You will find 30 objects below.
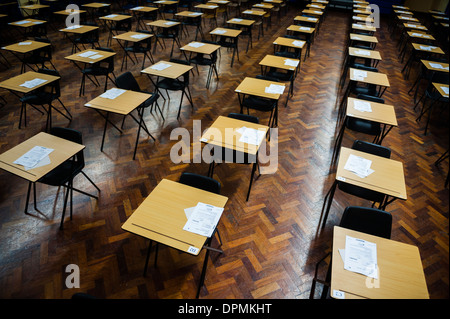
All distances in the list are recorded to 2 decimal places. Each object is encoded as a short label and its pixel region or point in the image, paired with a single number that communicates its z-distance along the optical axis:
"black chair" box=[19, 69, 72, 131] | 4.35
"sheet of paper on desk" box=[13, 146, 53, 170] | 2.59
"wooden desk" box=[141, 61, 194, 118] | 4.33
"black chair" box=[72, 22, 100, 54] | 6.52
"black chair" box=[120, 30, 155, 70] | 6.11
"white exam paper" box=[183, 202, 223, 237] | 2.07
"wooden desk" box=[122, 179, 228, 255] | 2.00
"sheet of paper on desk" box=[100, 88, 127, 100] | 3.75
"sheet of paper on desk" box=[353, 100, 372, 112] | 3.74
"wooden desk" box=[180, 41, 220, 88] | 5.35
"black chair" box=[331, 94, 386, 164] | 3.88
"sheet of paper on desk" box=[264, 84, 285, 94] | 3.99
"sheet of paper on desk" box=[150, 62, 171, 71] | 4.51
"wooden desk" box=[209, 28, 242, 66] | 6.41
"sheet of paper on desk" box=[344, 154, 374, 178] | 2.75
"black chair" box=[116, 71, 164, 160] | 4.18
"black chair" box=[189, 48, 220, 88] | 5.72
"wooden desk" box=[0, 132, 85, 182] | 2.51
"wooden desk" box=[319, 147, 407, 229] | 2.58
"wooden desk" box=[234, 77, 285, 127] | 3.91
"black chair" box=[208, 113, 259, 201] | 3.23
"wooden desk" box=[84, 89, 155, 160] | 3.49
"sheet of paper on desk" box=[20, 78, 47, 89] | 3.92
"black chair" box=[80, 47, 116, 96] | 5.18
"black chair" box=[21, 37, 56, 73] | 5.59
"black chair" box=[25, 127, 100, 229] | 2.95
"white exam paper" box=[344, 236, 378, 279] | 1.90
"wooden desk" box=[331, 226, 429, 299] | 1.78
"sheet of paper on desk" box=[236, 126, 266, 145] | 3.03
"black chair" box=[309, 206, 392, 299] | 2.30
